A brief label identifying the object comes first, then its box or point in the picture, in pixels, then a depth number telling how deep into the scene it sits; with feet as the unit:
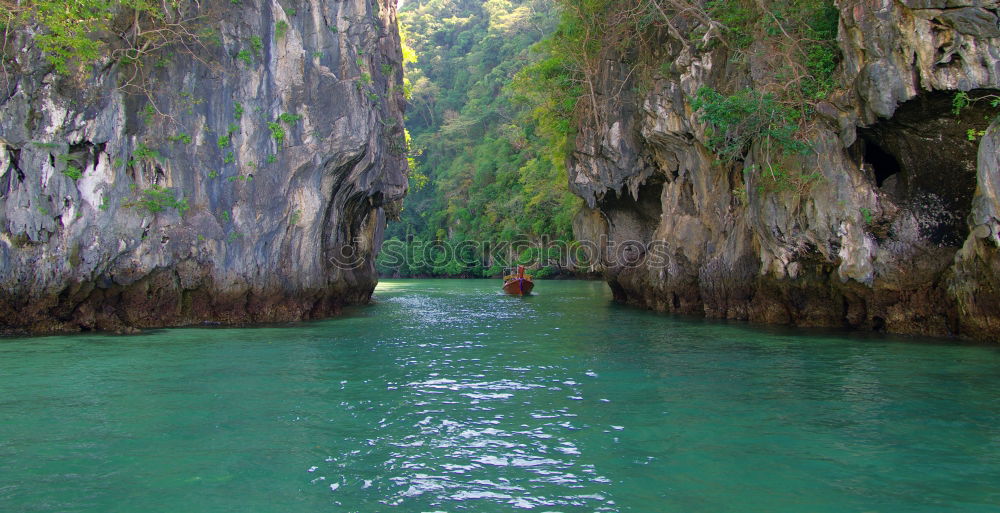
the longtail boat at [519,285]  91.40
